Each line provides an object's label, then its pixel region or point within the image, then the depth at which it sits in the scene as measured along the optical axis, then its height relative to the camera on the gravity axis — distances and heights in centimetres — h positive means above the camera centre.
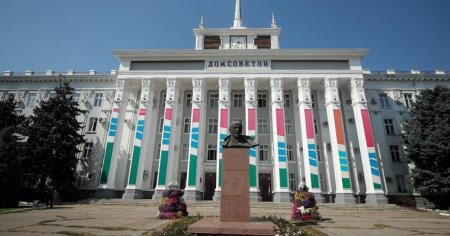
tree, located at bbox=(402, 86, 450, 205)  2048 +447
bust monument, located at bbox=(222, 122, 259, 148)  843 +171
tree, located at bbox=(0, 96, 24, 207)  1645 +108
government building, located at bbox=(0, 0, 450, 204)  2467 +811
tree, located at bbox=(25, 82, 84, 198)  2230 +387
